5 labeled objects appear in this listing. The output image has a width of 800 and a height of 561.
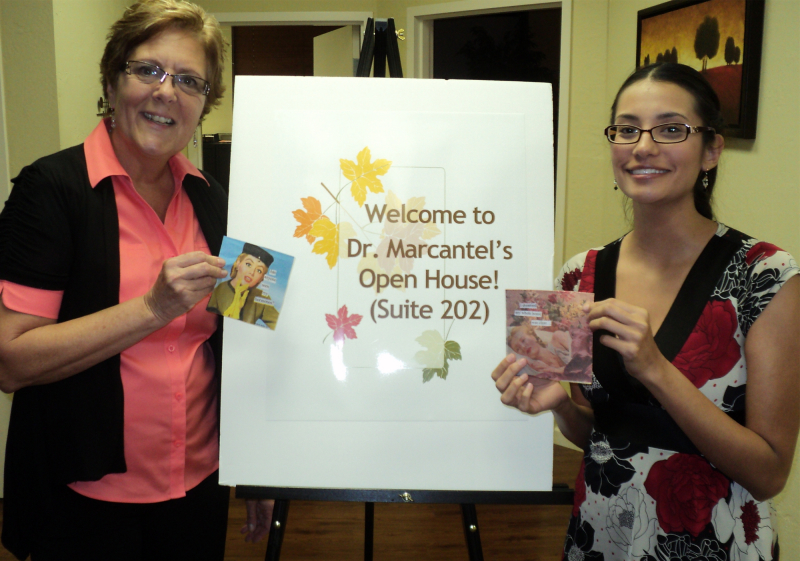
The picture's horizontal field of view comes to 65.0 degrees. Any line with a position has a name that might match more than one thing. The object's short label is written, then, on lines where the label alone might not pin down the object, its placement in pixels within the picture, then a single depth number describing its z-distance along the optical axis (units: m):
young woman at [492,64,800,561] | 1.03
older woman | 1.08
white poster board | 1.21
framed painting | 2.08
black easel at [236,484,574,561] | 1.19
